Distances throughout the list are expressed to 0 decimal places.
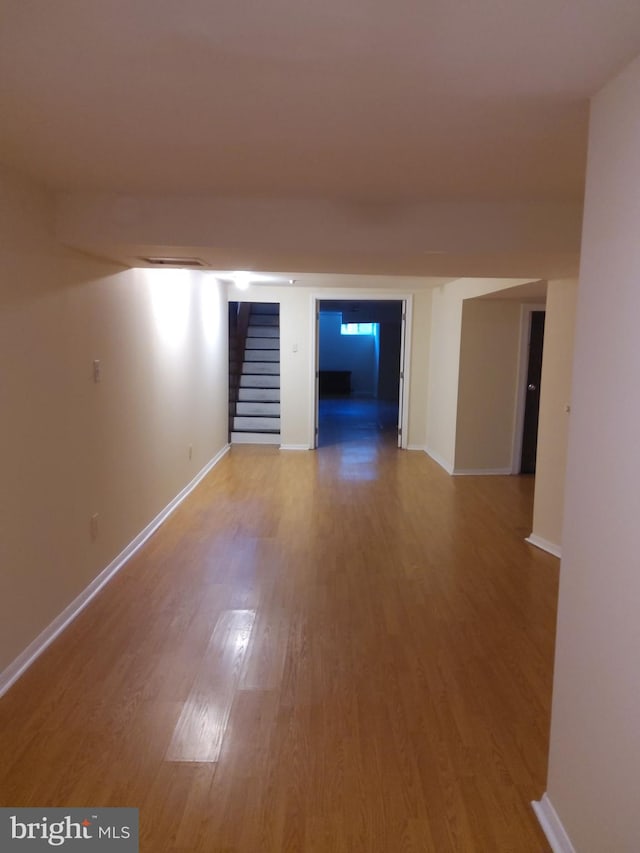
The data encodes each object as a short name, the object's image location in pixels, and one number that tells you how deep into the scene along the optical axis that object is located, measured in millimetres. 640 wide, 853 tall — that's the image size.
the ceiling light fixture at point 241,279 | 5732
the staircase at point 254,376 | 7773
